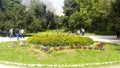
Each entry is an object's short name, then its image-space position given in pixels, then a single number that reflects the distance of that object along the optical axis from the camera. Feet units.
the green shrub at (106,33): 63.61
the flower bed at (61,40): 24.22
